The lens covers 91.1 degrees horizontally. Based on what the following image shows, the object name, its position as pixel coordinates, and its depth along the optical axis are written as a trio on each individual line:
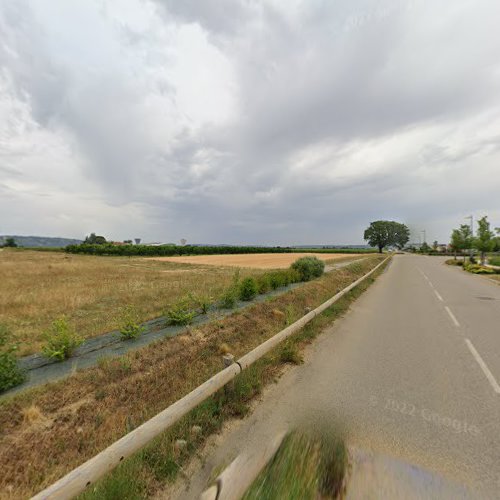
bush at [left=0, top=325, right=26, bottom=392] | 3.89
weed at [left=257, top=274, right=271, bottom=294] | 11.67
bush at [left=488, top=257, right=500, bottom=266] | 32.68
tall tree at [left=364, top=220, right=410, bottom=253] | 104.44
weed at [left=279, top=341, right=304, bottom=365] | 4.95
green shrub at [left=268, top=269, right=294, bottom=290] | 12.78
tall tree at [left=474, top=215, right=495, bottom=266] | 28.45
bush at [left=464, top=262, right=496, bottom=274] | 22.91
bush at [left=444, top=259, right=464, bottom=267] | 34.59
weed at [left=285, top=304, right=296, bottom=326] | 6.40
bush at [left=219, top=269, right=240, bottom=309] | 8.77
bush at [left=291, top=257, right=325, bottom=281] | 15.68
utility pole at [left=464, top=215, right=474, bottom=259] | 32.59
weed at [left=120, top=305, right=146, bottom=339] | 5.91
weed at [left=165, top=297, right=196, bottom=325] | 6.97
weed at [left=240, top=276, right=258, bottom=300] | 10.07
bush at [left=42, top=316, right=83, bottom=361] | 4.84
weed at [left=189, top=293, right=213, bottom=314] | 8.26
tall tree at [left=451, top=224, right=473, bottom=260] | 35.19
